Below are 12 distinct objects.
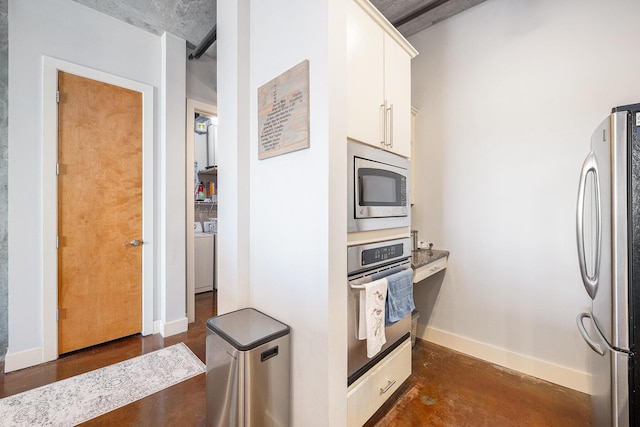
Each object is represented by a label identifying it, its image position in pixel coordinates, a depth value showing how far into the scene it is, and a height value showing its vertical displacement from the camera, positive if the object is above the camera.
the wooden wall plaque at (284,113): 1.37 +0.57
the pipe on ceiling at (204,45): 2.50 +1.74
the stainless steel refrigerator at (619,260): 1.13 -0.21
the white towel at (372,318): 1.43 -0.57
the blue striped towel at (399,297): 1.59 -0.52
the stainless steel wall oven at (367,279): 1.42 -0.37
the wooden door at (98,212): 2.34 +0.03
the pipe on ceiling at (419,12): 2.21 +1.76
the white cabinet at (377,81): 1.44 +0.81
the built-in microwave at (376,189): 1.43 +0.15
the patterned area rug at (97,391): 1.66 -1.25
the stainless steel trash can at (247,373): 1.25 -0.79
